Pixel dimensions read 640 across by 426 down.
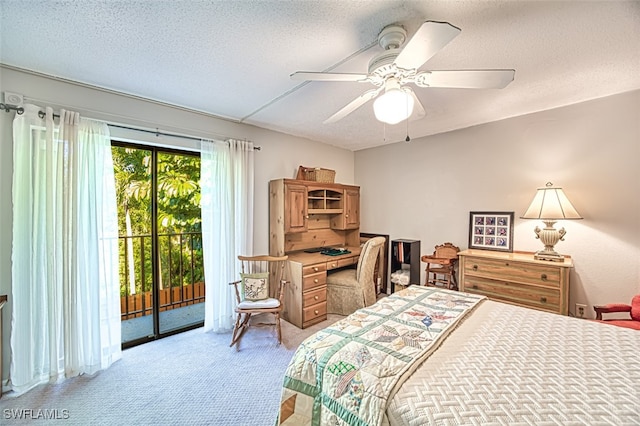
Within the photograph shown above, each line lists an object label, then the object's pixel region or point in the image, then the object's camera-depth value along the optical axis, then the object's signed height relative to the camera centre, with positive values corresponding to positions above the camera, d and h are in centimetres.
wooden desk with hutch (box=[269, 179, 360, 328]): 317 -35
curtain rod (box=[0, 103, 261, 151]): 193 +79
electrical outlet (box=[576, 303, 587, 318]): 264 -105
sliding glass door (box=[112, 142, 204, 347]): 285 -33
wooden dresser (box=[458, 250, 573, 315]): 240 -72
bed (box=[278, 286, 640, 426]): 94 -72
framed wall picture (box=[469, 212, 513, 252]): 310 -29
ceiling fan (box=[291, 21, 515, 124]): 144 +76
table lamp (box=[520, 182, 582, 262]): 251 -7
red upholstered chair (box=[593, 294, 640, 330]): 202 -84
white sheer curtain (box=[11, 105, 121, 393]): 196 -32
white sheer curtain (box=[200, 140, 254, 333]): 296 -14
